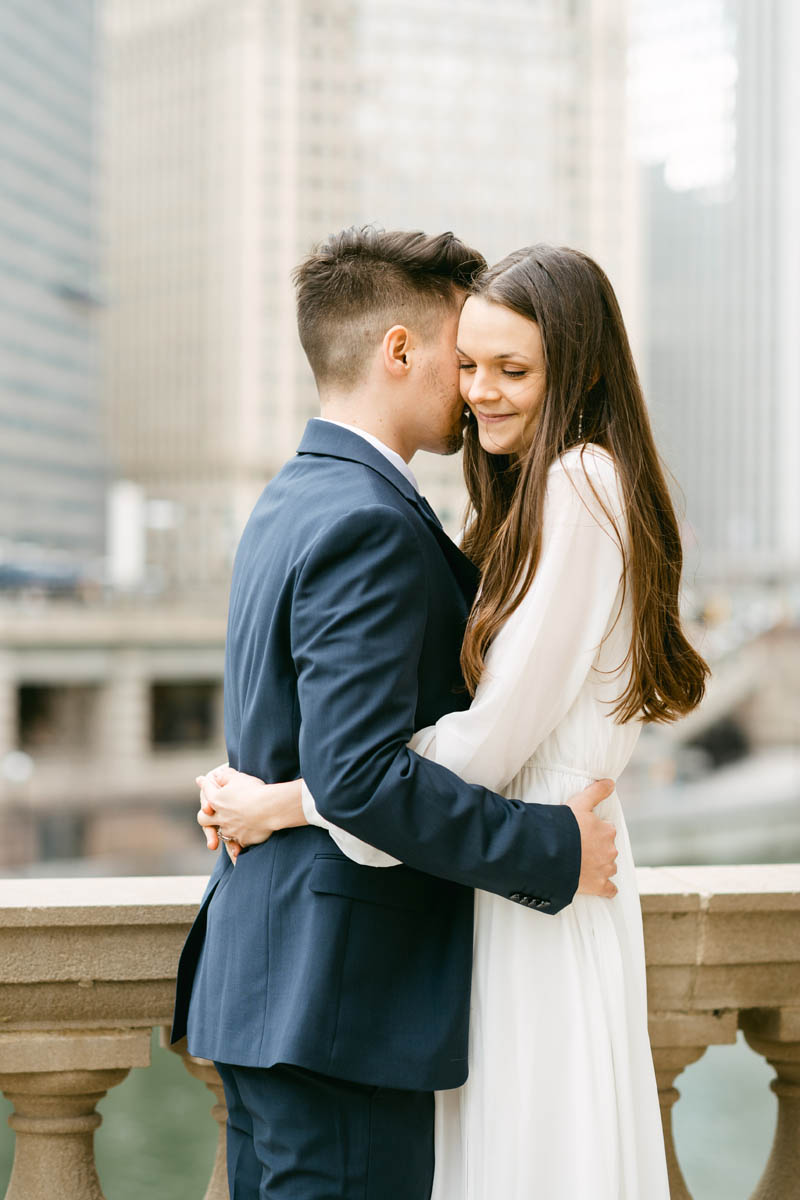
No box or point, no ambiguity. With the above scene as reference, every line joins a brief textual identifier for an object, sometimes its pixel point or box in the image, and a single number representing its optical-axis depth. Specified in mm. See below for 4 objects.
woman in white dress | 1843
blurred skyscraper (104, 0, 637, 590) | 72562
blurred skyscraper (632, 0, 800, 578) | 102625
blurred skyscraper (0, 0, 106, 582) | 72250
